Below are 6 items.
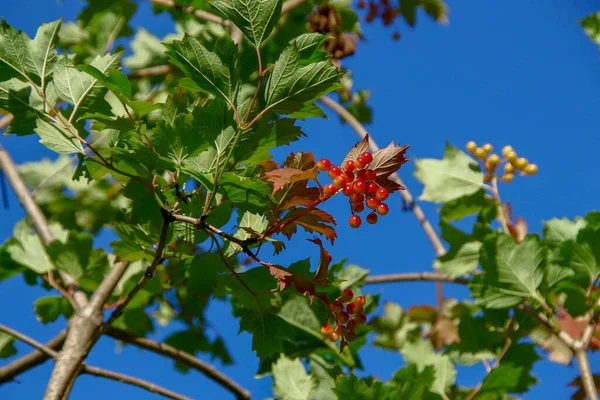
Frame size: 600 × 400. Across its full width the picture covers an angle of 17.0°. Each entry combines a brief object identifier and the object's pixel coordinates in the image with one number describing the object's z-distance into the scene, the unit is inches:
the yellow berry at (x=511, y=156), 73.8
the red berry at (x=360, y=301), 54.7
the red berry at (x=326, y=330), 55.0
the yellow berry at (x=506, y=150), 74.2
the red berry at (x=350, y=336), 53.9
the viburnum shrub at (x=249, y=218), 52.8
